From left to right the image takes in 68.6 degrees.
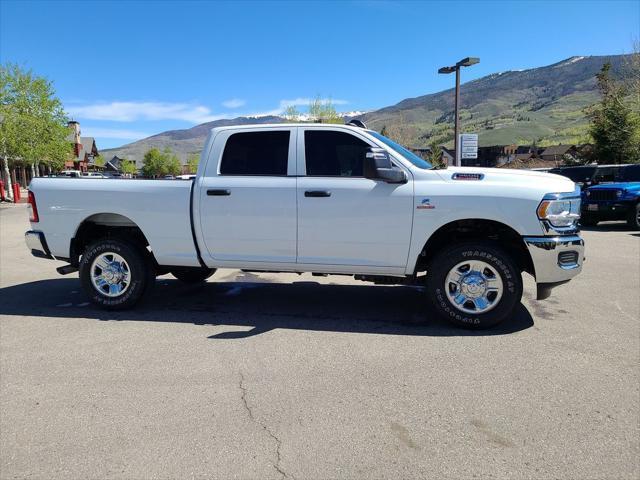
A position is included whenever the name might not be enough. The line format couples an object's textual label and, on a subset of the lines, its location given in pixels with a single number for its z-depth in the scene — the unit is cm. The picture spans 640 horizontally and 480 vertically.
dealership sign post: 2238
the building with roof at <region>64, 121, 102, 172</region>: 7867
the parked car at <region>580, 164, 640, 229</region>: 1300
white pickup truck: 456
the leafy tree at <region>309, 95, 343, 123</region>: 4012
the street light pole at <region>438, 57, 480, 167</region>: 1906
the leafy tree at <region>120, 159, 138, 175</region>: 12144
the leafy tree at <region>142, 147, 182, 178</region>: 12144
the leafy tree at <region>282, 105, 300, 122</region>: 4069
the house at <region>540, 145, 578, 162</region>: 10868
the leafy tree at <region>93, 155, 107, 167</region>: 9844
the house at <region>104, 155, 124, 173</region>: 13273
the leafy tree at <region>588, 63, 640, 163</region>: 3266
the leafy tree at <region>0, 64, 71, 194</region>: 3086
